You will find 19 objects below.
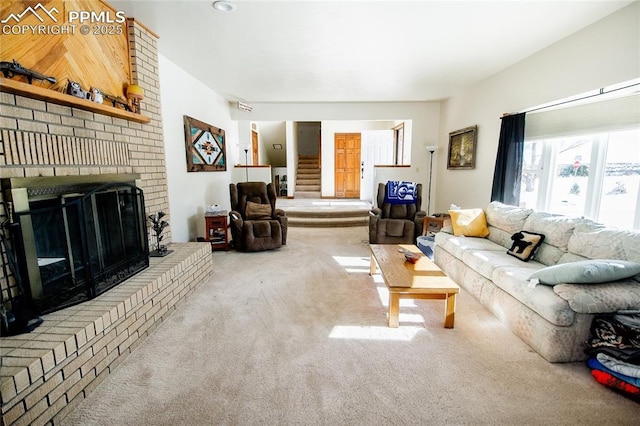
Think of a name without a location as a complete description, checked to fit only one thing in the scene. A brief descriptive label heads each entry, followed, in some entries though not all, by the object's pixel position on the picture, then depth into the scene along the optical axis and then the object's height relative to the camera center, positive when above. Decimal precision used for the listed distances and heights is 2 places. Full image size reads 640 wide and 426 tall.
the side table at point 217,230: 4.10 -0.82
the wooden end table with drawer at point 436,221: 3.86 -0.69
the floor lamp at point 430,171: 5.66 +0.04
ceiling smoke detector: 2.22 +1.34
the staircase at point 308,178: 8.98 -0.16
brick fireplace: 1.28 -0.80
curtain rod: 2.39 +0.72
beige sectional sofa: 1.72 -0.78
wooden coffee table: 2.04 -0.83
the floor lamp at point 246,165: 6.04 +0.19
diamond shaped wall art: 4.03 +0.44
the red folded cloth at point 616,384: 1.46 -1.14
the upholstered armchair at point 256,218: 4.02 -0.67
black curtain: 3.44 +0.16
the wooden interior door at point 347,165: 8.32 +0.24
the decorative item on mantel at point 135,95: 2.52 +0.72
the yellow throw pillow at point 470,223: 3.33 -0.60
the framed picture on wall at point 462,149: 4.56 +0.41
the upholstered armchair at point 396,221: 4.21 -0.72
